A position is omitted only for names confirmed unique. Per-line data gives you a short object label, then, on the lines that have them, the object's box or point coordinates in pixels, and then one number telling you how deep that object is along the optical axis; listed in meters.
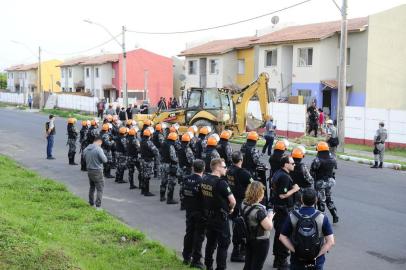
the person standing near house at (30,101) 64.37
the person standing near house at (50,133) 20.34
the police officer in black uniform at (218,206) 7.79
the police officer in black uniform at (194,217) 8.23
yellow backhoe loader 22.02
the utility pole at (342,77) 22.33
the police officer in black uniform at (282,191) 8.80
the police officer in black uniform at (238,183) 8.99
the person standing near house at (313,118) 28.80
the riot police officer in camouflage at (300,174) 9.79
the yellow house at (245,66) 45.21
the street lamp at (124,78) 36.38
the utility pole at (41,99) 61.84
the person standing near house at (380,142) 19.67
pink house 61.47
